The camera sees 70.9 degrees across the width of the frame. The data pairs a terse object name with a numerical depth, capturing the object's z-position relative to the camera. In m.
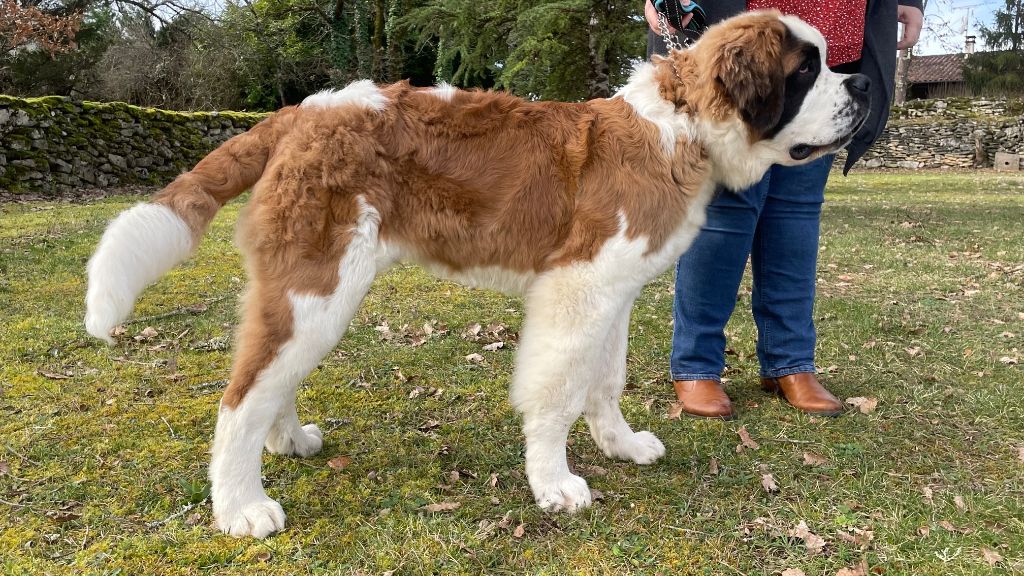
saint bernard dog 2.58
